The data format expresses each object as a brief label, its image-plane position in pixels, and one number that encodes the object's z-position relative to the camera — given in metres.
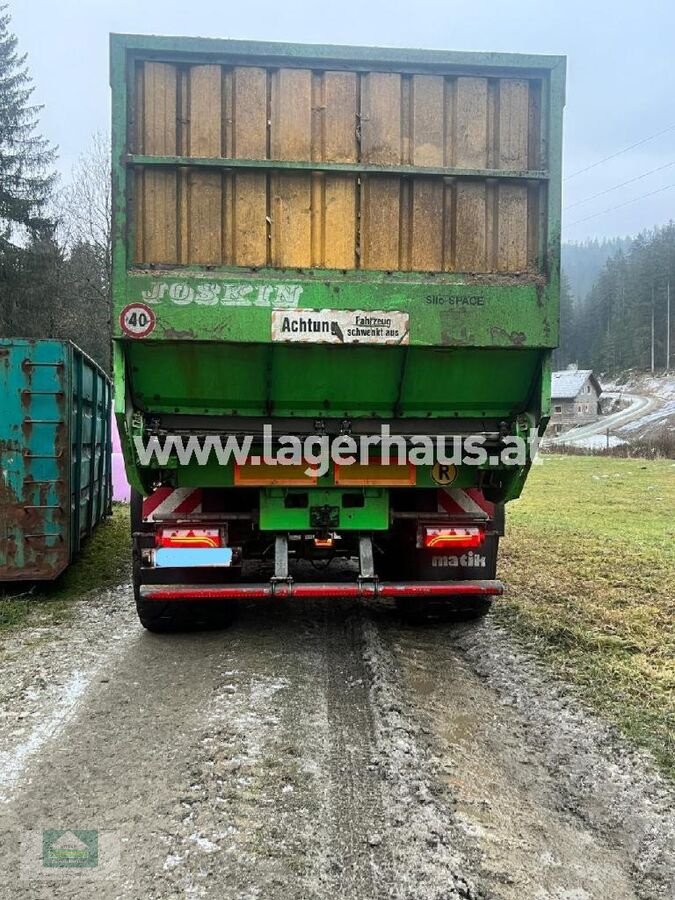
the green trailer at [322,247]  4.27
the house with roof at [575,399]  72.57
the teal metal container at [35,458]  6.12
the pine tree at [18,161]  22.48
